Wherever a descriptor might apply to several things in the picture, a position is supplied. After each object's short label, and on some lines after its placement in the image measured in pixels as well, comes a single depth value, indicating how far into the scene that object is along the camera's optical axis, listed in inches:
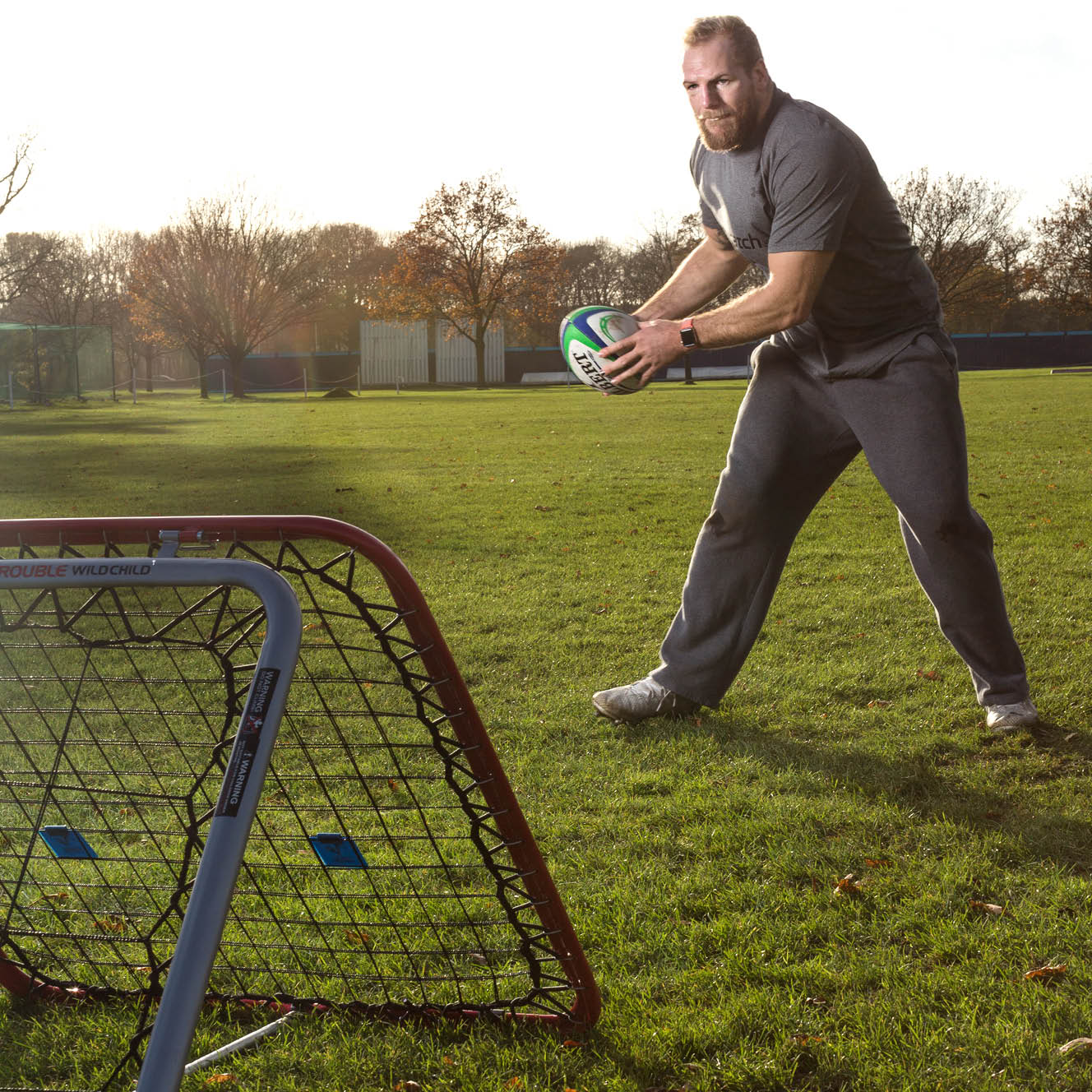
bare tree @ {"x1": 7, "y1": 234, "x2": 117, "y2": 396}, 2453.2
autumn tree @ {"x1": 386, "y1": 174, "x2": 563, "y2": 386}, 2364.7
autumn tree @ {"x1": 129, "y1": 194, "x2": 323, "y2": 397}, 2025.1
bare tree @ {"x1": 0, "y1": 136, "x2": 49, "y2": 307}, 1464.1
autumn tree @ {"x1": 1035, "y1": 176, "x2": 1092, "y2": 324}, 2384.4
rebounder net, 82.7
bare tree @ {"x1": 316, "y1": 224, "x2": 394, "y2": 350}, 3073.3
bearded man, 146.8
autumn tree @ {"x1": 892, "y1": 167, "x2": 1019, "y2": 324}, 2647.6
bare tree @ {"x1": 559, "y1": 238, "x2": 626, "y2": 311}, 3036.4
